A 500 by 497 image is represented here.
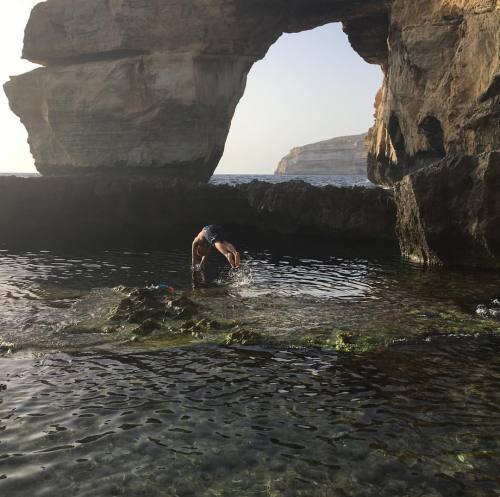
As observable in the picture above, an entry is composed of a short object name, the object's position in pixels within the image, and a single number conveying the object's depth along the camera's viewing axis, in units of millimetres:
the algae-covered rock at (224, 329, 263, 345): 8219
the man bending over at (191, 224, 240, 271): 14342
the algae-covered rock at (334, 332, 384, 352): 7852
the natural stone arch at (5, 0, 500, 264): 36969
